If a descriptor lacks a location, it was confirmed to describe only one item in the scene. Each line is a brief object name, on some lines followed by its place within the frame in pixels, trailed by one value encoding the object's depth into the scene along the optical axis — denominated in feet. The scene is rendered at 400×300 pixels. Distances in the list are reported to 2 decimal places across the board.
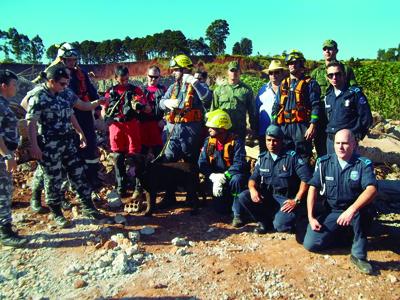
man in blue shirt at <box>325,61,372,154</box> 16.29
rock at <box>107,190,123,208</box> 19.63
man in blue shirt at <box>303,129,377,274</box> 13.12
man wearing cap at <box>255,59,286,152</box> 18.84
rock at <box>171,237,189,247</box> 15.39
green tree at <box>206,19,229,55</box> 184.44
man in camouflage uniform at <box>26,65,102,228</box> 15.43
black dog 18.65
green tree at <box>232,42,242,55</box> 192.36
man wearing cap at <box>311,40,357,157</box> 17.69
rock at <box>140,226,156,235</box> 16.69
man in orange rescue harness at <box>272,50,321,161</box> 17.51
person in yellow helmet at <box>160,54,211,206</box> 19.66
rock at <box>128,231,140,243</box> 15.69
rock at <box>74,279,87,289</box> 12.23
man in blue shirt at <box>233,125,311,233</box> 15.80
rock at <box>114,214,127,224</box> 17.58
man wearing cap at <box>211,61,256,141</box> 19.67
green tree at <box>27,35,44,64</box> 188.06
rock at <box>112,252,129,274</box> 13.12
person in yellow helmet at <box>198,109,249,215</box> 17.80
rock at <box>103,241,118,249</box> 14.85
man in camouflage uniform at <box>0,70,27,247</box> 14.20
